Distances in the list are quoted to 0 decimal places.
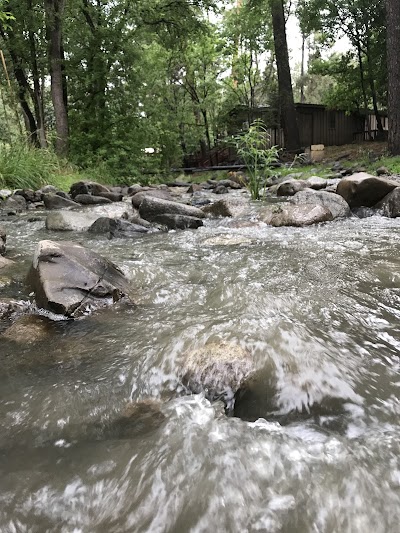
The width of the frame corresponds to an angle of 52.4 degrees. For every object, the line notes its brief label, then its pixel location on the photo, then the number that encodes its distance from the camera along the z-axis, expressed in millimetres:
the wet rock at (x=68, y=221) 5738
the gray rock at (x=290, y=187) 8805
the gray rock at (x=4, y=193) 7664
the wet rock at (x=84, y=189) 9016
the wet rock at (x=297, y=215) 5676
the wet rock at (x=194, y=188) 11616
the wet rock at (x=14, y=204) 7395
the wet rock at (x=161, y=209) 6180
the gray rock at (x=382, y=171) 9788
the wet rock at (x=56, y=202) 7730
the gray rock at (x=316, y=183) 8852
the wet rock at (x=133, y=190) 10524
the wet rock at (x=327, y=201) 6215
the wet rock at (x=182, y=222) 5895
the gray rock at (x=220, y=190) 11198
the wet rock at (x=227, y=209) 6614
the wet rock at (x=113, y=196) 8773
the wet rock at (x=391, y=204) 6005
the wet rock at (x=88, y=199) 8281
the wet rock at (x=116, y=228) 5434
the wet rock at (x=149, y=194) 7285
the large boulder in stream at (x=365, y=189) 6301
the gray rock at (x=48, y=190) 8559
